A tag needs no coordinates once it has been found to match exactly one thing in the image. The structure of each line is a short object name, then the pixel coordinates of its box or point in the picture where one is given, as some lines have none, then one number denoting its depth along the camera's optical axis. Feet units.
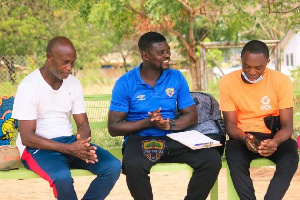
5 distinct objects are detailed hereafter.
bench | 21.51
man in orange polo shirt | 21.12
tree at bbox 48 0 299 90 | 37.38
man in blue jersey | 20.89
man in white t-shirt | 20.06
